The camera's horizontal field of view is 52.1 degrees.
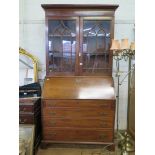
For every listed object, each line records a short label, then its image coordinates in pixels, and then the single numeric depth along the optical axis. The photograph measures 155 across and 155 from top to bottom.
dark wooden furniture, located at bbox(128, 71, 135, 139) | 2.48
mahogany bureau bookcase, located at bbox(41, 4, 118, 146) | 2.34
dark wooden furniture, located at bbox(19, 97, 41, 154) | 2.26
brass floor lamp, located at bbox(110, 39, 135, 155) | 1.85
